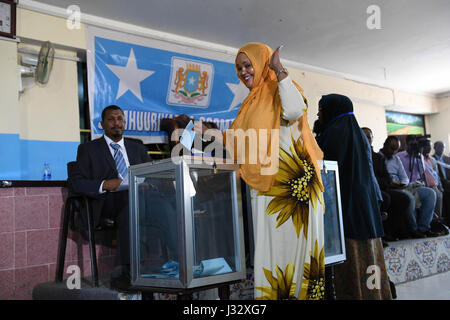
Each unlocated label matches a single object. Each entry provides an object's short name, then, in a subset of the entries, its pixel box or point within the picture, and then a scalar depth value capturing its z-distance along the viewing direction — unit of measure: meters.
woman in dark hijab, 2.34
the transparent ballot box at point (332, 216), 2.19
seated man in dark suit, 2.20
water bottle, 3.61
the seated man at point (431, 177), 4.91
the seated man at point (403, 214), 4.12
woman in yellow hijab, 1.63
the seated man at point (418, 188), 4.32
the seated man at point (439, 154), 6.39
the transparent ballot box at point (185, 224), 1.59
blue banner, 3.99
